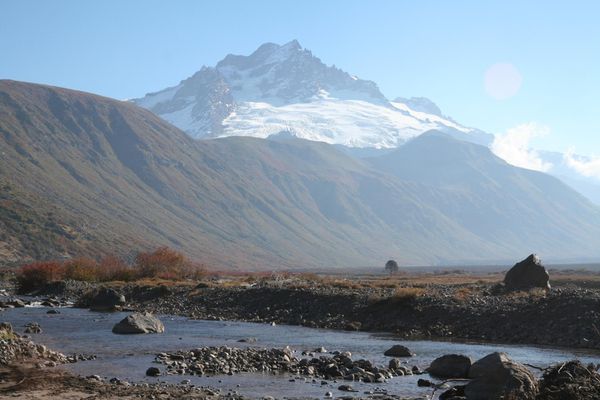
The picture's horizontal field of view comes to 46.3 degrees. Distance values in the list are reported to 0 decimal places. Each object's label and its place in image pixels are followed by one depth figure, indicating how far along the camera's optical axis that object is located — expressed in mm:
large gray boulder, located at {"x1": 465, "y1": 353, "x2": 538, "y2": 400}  21703
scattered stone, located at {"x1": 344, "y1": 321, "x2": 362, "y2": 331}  53125
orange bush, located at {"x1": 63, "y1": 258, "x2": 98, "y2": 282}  102312
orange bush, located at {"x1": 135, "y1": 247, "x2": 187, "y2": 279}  106875
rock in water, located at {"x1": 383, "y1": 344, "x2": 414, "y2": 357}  37312
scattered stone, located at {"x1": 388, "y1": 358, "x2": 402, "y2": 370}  32062
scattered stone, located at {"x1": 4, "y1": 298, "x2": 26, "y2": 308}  68262
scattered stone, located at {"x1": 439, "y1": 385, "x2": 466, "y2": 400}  24164
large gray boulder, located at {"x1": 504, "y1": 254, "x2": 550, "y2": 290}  63875
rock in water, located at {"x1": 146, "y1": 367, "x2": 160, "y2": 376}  29644
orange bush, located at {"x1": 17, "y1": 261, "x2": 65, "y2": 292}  94562
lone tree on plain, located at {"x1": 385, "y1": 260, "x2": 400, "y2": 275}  189250
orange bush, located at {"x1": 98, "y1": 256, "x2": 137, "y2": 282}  103656
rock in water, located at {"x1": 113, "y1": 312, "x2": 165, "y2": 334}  46281
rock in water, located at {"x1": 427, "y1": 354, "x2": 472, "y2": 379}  29609
